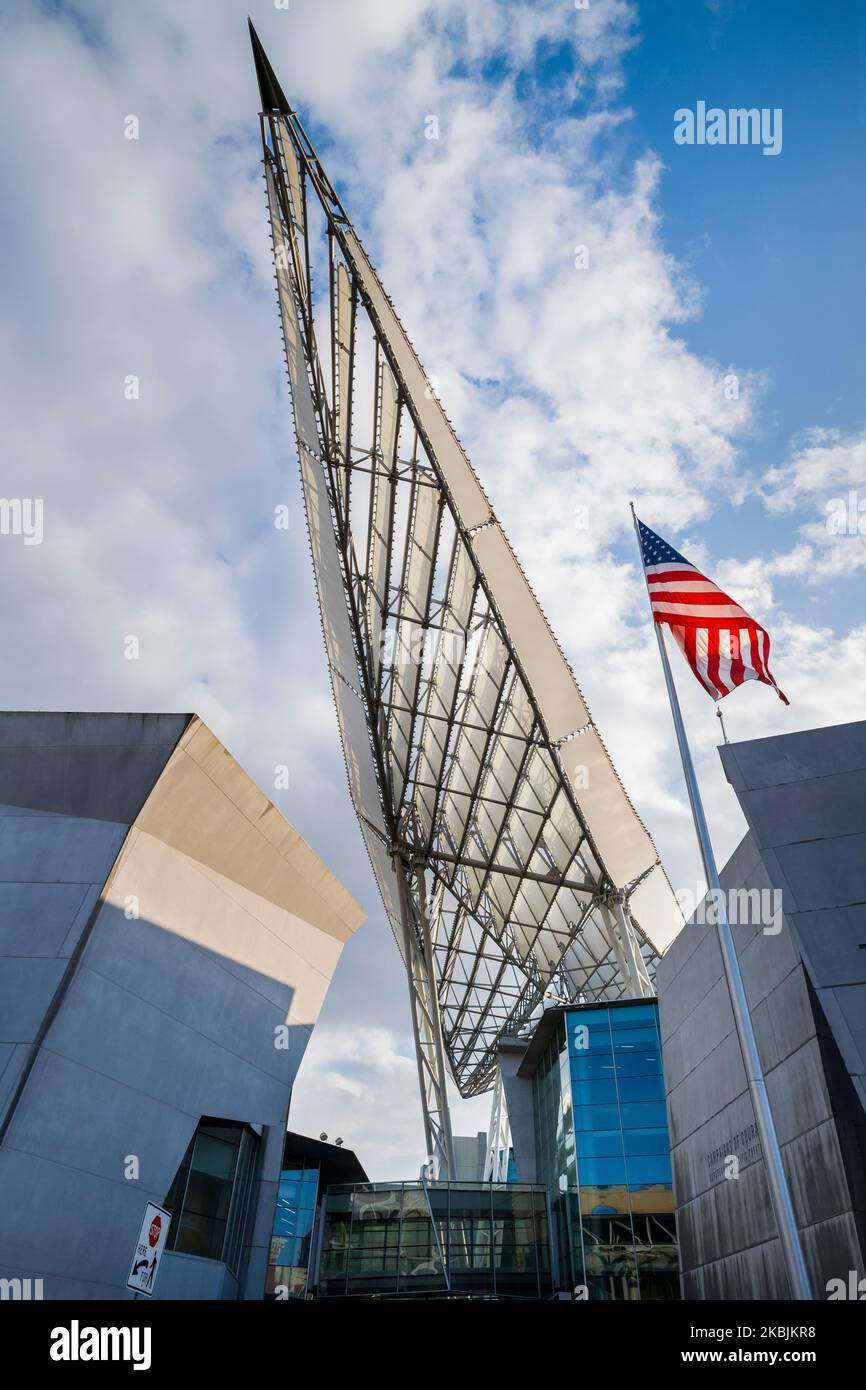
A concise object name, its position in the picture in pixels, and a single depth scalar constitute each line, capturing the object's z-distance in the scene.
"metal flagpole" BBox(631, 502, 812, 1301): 8.10
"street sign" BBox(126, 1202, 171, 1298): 8.03
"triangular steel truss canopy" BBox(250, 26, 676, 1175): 23.72
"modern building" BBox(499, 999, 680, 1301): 26.97
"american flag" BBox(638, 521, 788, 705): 11.52
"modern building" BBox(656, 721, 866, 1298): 9.69
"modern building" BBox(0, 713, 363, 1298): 12.86
